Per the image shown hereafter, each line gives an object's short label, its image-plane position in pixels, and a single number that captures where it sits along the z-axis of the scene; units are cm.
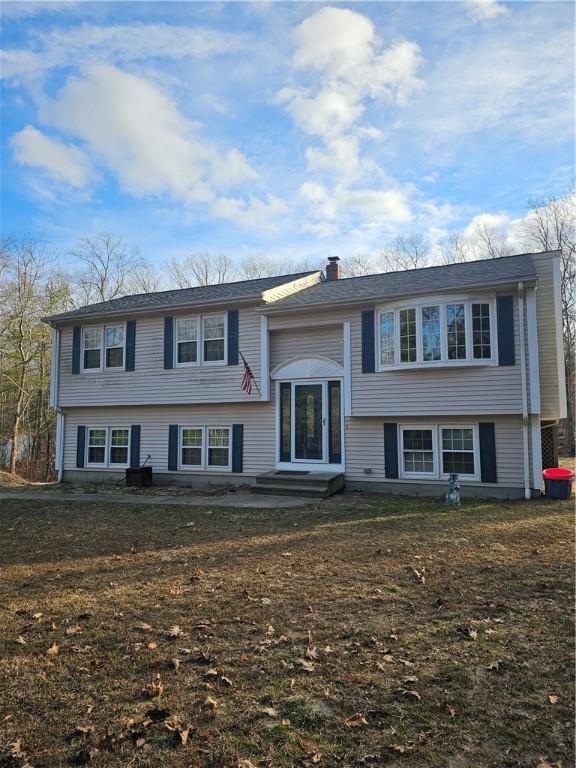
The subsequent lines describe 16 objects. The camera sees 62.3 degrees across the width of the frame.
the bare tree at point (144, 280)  3309
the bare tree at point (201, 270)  3541
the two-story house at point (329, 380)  1137
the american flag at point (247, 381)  1349
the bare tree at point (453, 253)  3312
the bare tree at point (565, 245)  2862
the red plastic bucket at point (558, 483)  1073
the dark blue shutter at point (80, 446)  1606
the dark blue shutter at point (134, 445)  1525
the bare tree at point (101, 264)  3142
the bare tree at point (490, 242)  3231
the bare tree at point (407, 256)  3366
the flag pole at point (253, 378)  1359
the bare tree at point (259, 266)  3600
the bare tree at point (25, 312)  2514
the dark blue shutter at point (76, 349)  1606
